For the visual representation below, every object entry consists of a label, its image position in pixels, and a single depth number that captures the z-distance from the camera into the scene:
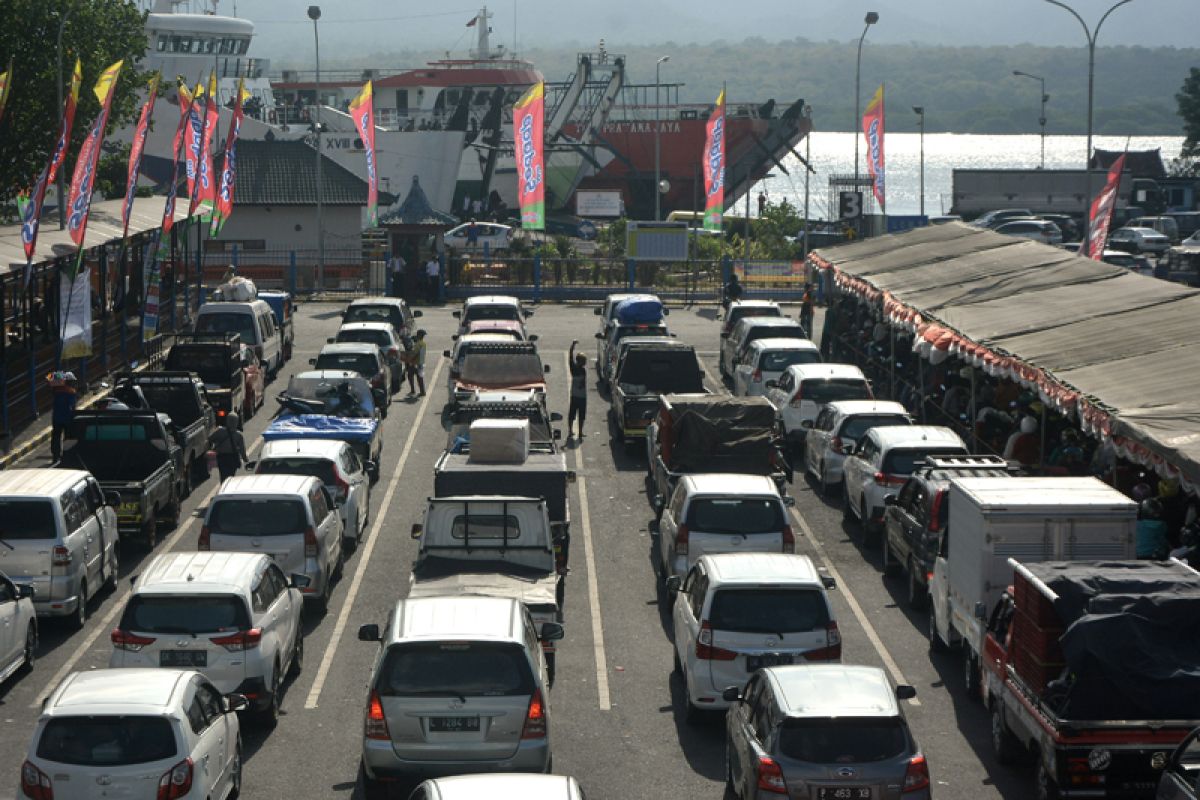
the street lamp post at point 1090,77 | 38.75
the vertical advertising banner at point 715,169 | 53.31
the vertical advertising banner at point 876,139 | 52.75
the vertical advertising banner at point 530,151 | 50.38
